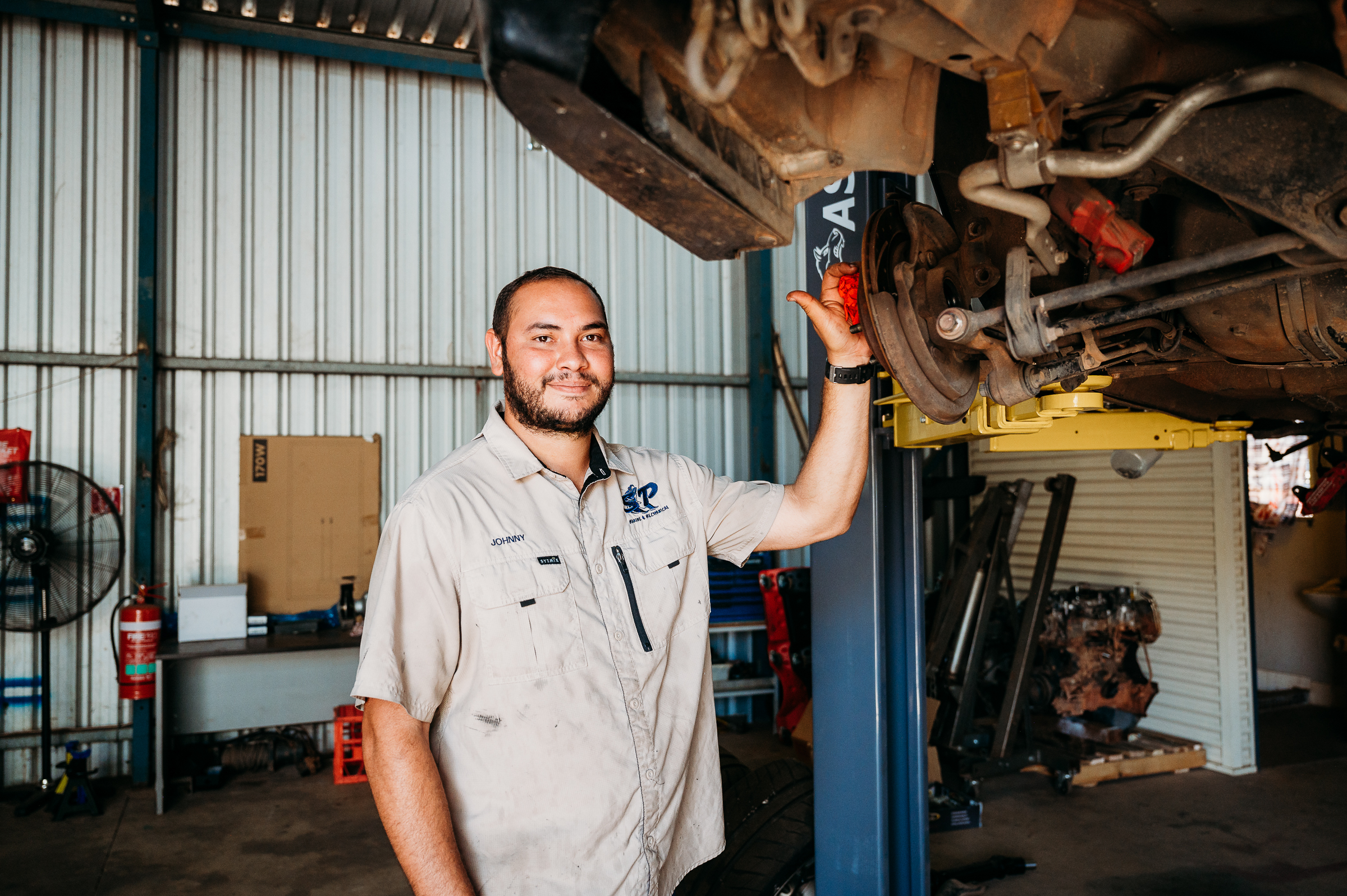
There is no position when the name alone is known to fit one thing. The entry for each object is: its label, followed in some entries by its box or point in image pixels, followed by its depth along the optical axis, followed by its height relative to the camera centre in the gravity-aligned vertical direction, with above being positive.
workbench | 4.55 -1.14
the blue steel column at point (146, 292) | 4.96 +1.11
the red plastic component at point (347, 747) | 4.70 -1.56
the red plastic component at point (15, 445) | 4.71 +0.20
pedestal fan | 4.21 -0.37
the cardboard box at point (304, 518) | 5.22 -0.27
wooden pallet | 4.58 -1.65
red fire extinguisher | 4.50 -0.95
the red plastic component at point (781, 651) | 5.11 -1.12
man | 1.33 -0.30
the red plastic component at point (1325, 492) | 3.09 -0.11
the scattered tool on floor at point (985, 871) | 3.25 -1.60
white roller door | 4.74 -0.64
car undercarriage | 0.87 +0.42
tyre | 2.41 -1.11
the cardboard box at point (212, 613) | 4.71 -0.77
